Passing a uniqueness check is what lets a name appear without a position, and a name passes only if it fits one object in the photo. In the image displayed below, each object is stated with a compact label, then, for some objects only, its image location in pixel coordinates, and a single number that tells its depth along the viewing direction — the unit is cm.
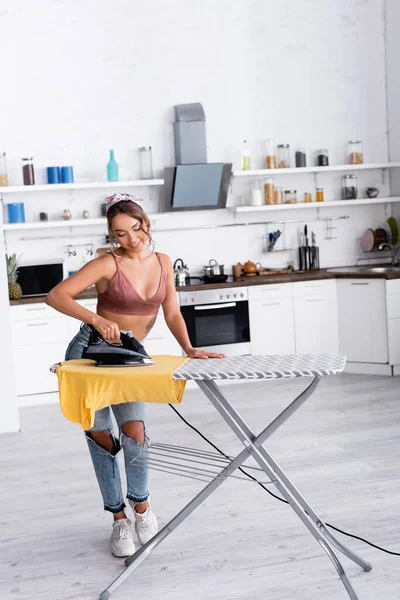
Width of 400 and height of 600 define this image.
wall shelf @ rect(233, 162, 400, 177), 745
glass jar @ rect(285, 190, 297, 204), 772
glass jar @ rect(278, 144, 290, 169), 764
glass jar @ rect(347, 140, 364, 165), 785
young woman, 336
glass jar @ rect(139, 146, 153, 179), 735
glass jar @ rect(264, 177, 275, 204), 757
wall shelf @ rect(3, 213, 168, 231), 695
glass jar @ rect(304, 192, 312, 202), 778
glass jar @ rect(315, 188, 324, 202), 779
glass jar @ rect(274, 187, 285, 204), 763
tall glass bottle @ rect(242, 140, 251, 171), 752
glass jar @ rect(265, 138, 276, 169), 760
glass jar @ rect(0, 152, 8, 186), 694
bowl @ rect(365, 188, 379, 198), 789
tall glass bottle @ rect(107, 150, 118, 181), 716
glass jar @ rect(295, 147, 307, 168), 766
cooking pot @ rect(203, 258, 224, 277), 738
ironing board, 289
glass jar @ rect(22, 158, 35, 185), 698
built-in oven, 694
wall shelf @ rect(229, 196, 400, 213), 747
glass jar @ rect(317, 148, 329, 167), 773
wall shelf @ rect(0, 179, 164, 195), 692
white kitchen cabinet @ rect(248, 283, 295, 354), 708
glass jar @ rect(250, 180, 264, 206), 752
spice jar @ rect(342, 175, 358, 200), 786
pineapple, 671
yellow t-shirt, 298
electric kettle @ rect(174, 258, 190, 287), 707
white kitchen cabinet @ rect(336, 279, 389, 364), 698
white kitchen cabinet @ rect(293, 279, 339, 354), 718
